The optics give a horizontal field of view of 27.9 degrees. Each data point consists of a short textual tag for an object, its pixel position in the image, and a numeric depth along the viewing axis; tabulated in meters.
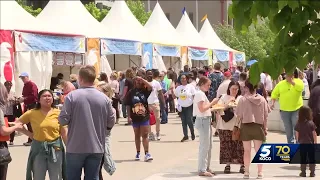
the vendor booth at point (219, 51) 40.94
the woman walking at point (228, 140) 11.02
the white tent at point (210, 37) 43.88
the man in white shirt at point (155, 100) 16.05
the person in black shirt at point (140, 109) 12.51
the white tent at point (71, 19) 24.66
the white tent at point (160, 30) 32.88
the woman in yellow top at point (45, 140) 7.69
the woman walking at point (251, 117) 10.27
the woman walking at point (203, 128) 10.86
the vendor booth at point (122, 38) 26.02
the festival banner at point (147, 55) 28.72
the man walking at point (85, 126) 7.02
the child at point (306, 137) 10.59
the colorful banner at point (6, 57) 18.70
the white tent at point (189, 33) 38.81
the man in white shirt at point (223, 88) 15.04
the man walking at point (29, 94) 15.77
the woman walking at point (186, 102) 16.19
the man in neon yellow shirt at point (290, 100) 12.66
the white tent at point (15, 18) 20.13
